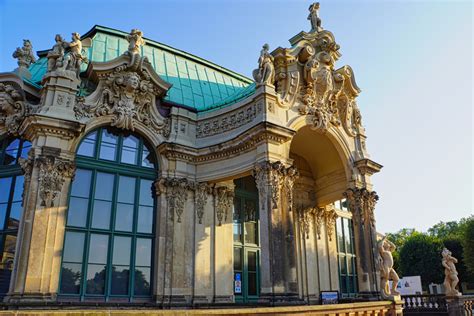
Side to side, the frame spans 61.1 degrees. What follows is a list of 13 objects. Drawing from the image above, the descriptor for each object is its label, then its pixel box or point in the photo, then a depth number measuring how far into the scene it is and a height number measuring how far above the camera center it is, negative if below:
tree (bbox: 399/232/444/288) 48.19 +2.87
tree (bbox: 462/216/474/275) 36.16 +3.23
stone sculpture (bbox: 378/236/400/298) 16.62 +0.56
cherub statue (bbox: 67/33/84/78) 15.59 +8.63
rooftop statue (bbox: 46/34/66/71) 15.34 +8.45
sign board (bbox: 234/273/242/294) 16.52 +0.05
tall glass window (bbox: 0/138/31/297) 13.69 +2.99
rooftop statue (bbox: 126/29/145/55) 16.64 +9.94
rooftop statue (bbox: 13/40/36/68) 16.95 +9.86
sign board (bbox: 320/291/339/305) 16.29 -0.54
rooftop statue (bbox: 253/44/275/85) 15.58 +8.06
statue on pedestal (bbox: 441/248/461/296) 20.38 +0.36
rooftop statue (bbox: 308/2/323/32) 18.56 +11.99
